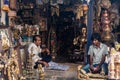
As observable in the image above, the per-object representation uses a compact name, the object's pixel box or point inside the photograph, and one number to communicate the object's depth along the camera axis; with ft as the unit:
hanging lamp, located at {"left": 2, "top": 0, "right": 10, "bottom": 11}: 22.86
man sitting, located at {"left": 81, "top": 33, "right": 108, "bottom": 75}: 20.98
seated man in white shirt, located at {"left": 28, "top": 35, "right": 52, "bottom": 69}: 22.81
